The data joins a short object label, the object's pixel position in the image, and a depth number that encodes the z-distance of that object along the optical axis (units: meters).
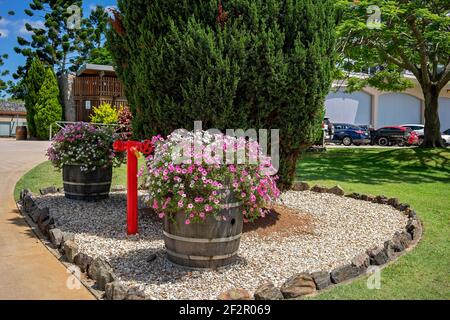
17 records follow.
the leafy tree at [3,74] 38.78
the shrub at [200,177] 3.90
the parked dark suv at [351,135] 29.11
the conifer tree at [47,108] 23.59
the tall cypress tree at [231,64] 5.14
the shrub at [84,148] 7.04
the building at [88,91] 24.64
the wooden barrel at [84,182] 7.15
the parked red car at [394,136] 28.02
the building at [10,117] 32.97
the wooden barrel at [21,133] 25.02
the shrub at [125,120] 13.01
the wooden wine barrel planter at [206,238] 4.03
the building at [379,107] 35.59
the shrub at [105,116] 20.83
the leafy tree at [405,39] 11.78
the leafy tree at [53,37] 31.77
